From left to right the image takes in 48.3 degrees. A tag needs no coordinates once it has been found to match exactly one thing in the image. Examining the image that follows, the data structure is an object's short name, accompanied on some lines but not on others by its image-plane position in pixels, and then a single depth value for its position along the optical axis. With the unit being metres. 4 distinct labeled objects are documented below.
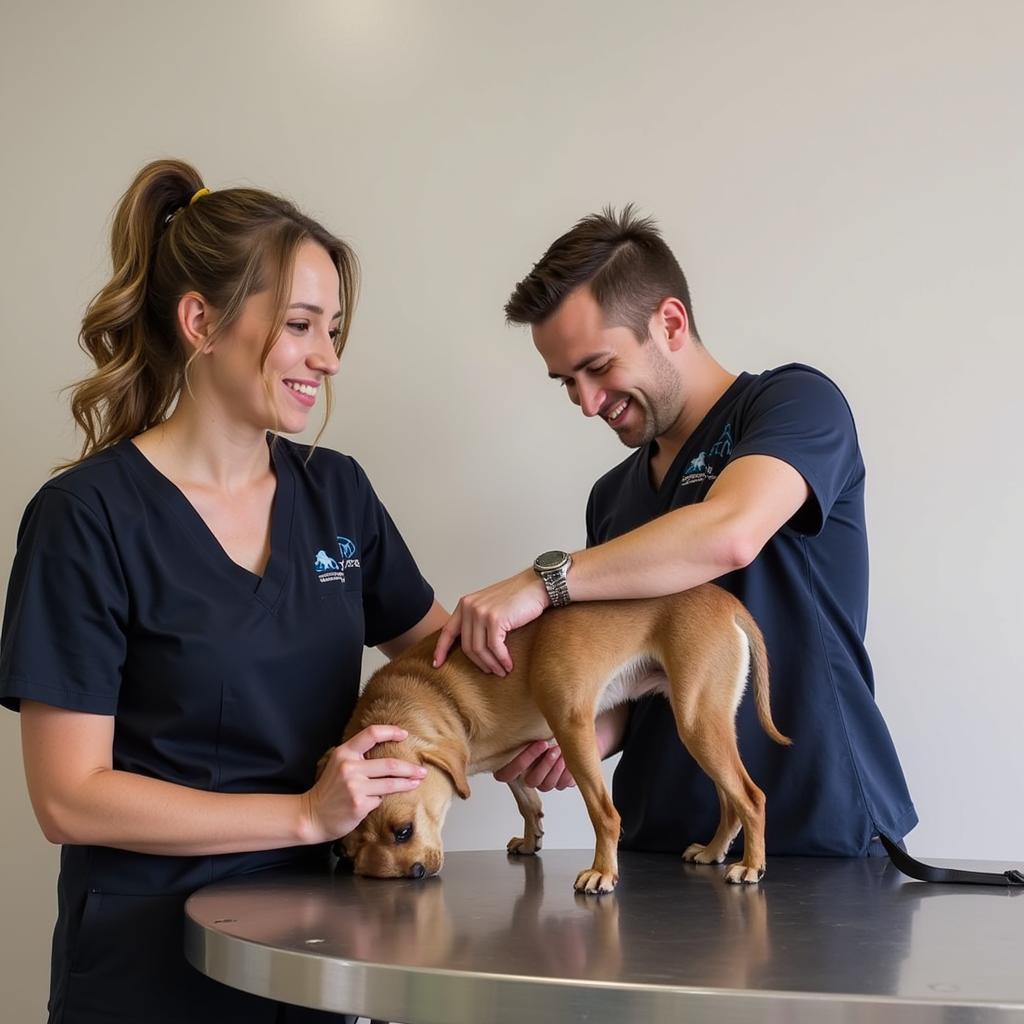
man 1.91
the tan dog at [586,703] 1.90
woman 1.81
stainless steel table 1.14
